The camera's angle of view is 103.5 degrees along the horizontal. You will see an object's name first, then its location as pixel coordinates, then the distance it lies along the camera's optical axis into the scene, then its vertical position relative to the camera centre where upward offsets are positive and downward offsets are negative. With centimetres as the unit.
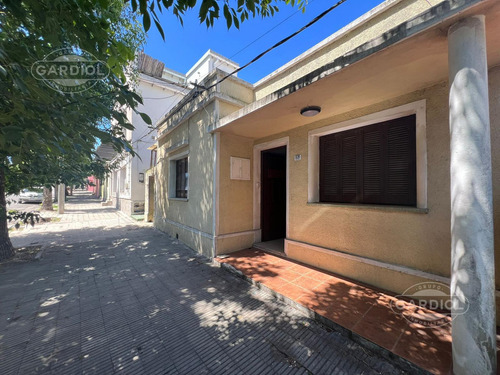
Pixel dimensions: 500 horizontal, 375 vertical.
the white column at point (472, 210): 171 -18
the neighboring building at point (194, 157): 511 +108
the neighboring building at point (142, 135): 1220 +355
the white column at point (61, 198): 1199 -50
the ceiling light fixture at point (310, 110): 350 +143
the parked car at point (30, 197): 1744 -63
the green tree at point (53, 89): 162 +114
